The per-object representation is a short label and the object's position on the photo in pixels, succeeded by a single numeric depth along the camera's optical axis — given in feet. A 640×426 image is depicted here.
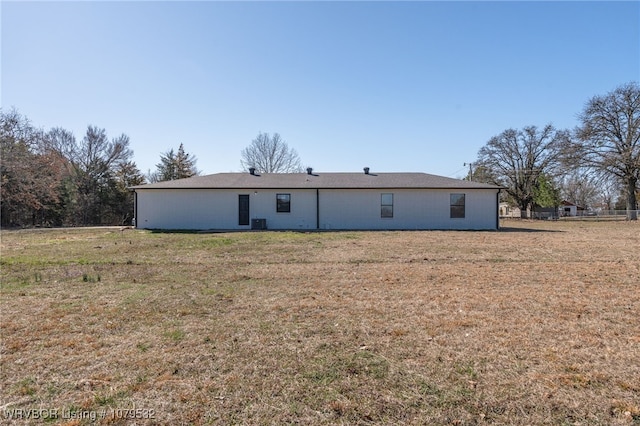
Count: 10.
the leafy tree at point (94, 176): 95.45
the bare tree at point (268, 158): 132.21
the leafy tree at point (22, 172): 66.44
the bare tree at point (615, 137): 93.76
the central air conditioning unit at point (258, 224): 59.82
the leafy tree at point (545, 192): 120.06
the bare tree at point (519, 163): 117.31
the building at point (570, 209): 156.93
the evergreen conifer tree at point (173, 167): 125.70
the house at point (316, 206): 60.70
